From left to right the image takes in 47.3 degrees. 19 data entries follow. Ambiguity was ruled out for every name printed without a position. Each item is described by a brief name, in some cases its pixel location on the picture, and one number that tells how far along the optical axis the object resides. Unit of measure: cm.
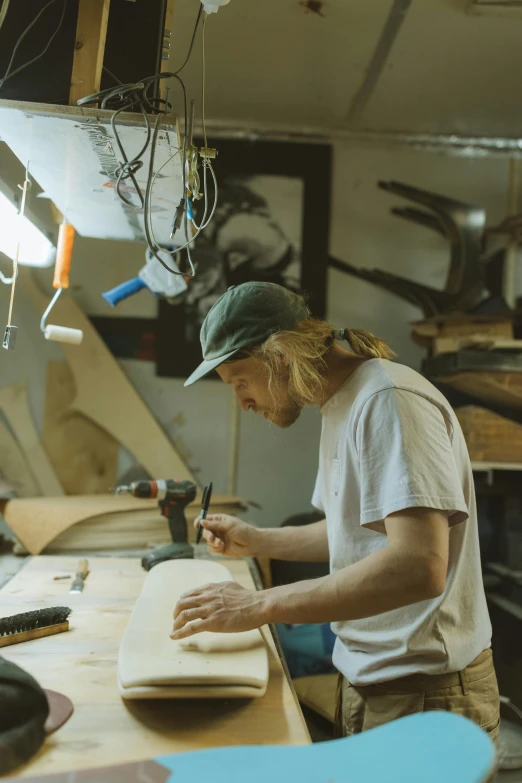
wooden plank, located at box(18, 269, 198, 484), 283
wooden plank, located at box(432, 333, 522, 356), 245
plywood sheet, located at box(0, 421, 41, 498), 277
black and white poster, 298
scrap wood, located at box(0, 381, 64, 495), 278
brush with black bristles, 128
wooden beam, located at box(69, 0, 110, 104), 134
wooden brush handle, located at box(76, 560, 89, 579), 188
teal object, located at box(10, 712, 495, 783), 72
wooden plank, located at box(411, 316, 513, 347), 255
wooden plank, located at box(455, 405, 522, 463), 241
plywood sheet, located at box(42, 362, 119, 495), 282
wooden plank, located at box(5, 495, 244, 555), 223
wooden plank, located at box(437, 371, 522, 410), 248
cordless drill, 209
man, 108
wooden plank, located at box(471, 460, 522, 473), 239
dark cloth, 86
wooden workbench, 91
